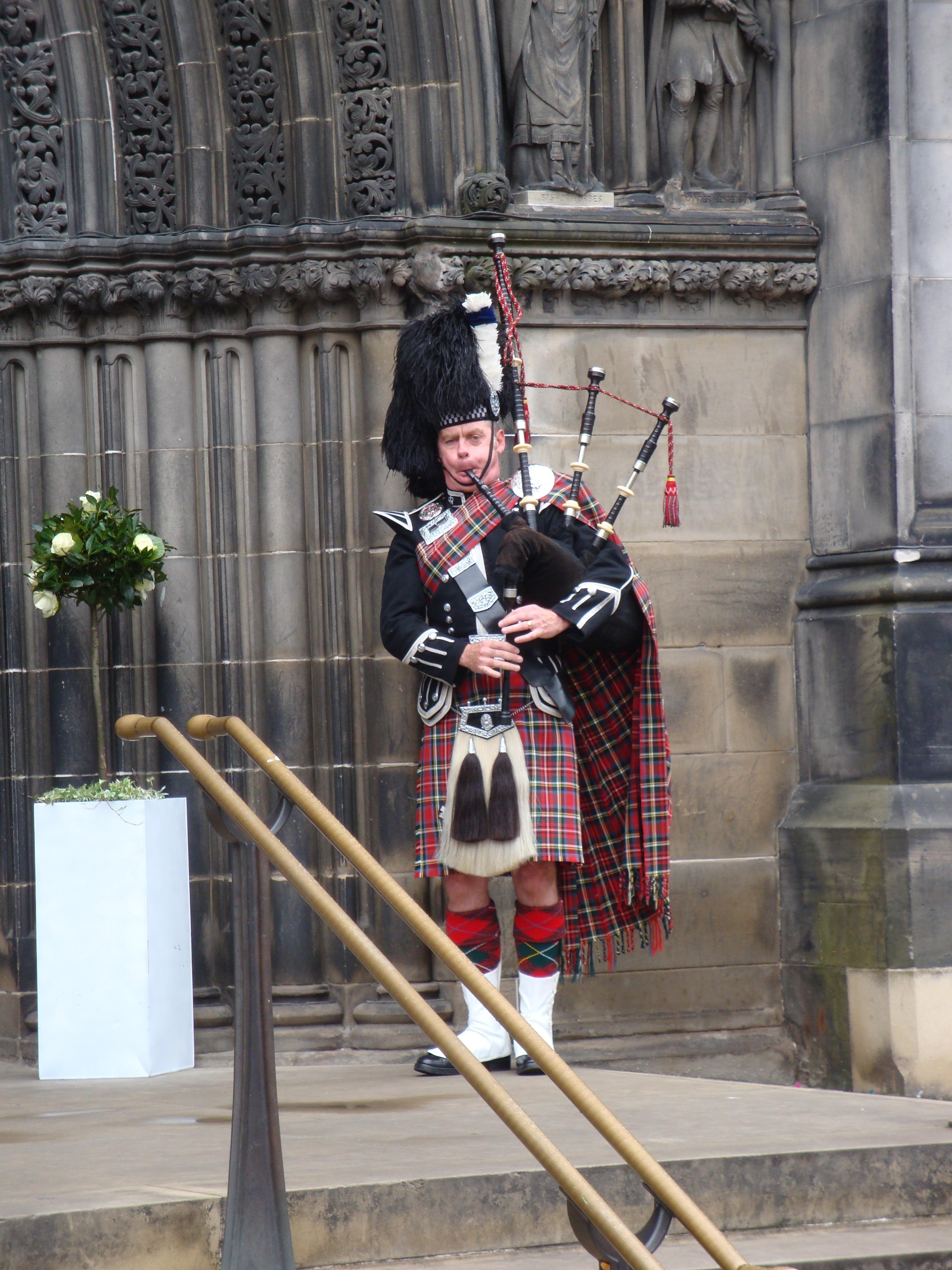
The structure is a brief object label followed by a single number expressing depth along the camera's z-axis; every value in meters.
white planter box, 9.66
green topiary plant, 10.14
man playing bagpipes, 8.77
